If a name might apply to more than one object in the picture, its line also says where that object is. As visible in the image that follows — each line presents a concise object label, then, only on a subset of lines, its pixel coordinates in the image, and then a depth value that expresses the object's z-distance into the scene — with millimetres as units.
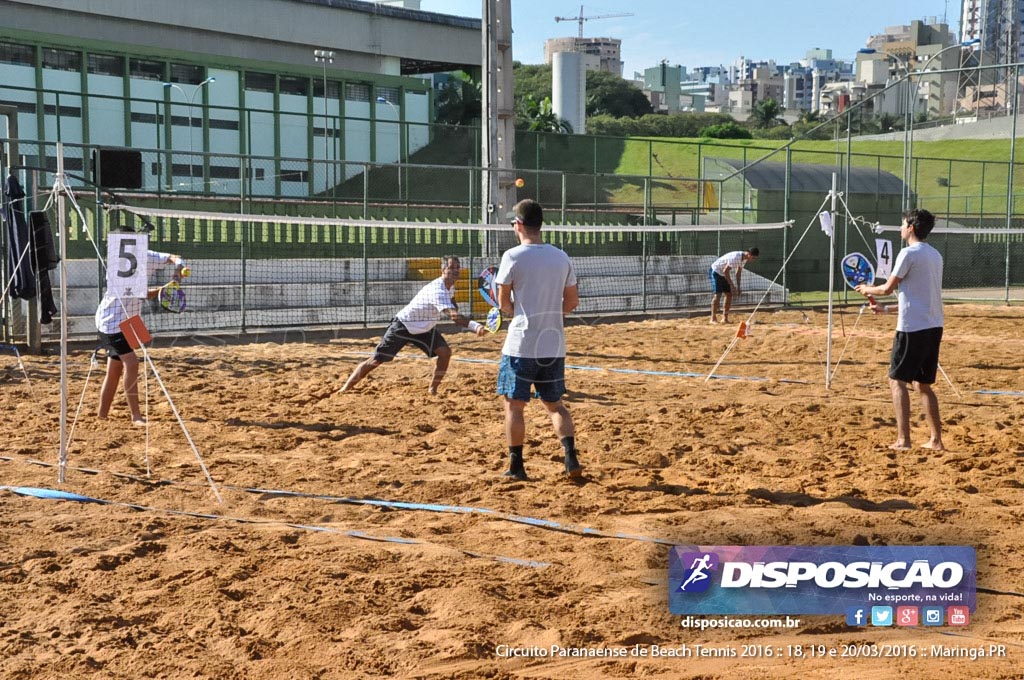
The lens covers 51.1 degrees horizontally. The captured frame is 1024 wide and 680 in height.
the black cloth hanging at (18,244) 11969
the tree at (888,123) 72012
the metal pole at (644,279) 21800
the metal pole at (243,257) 16203
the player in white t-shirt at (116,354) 8672
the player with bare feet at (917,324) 7945
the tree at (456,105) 43469
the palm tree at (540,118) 53688
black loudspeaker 14008
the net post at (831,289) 10620
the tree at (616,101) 92125
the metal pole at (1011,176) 24198
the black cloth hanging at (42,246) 12039
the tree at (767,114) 95750
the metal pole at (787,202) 23750
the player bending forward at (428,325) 10344
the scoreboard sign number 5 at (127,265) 7291
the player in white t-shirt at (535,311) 6848
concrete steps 15875
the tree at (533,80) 101512
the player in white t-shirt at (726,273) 17734
